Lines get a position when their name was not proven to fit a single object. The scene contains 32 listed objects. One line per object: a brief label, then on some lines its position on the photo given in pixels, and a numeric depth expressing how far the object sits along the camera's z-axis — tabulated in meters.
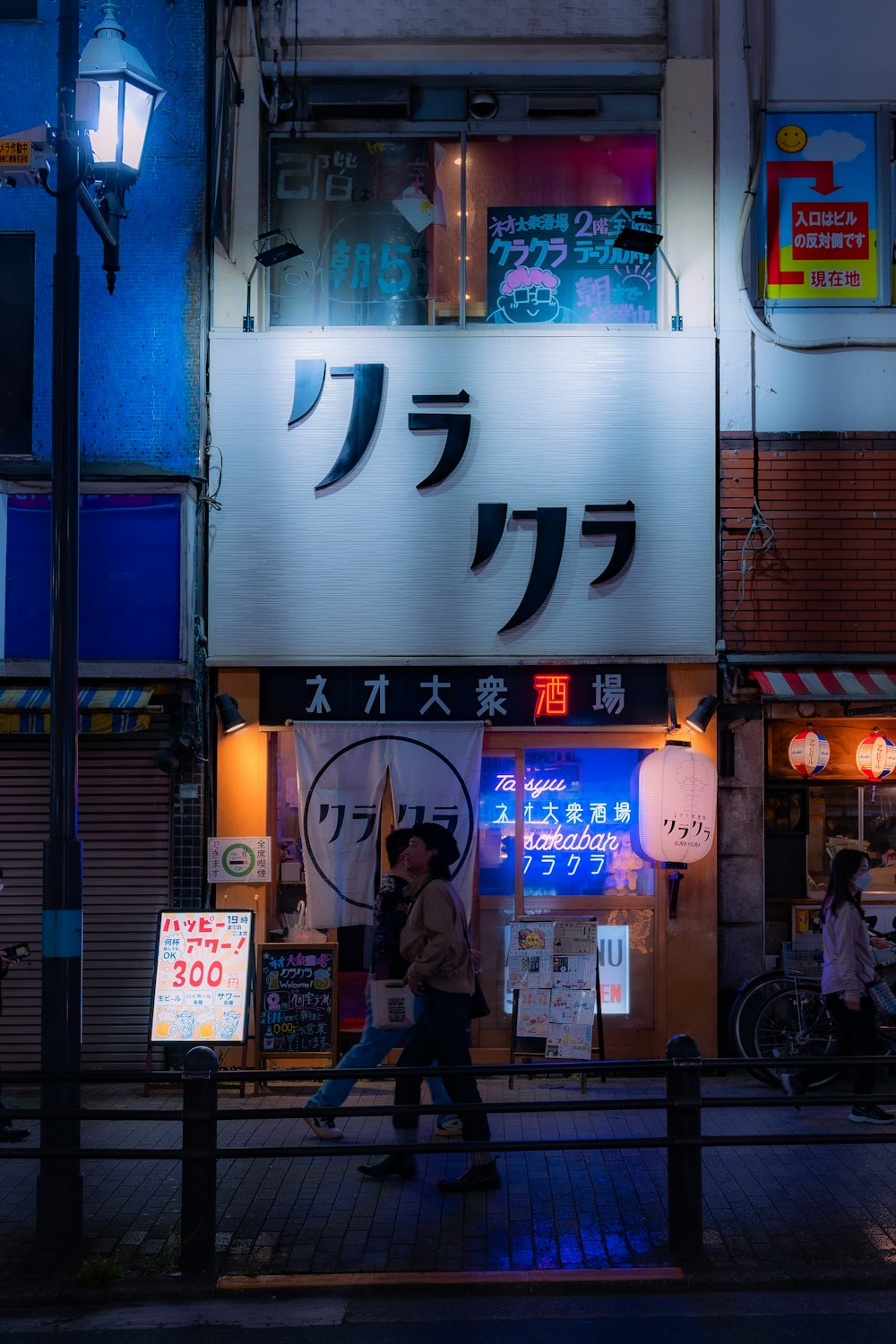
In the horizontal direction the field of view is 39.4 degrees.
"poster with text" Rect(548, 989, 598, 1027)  9.91
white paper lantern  9.98
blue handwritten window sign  11.16
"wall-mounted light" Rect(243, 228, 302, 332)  10.48
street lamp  6.77
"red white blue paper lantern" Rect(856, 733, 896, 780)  10.60
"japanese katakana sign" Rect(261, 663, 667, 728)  10.63
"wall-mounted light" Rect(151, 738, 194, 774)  10.20
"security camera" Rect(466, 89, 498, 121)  11.06
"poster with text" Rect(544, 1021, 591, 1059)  9.81
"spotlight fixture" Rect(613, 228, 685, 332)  10.58
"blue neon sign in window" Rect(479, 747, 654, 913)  10.91
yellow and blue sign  10.95
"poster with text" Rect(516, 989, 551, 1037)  9.99
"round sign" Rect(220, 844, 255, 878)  10.51
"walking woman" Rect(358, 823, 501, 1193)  7.88
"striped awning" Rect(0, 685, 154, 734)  9.95
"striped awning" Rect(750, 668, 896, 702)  10.17
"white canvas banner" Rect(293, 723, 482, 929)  10.26
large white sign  10.65
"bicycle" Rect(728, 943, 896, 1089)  10.12
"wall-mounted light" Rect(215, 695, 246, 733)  10.45
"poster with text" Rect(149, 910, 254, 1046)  9.59
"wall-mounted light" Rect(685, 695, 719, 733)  10.45
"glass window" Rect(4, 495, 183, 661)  10.30
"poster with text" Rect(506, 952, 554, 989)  10.04
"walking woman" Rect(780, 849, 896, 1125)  9.20
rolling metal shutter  10.47
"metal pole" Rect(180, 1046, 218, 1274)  6.52
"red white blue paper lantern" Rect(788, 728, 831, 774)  10.52
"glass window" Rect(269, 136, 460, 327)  11.16
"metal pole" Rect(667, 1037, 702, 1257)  6.61
